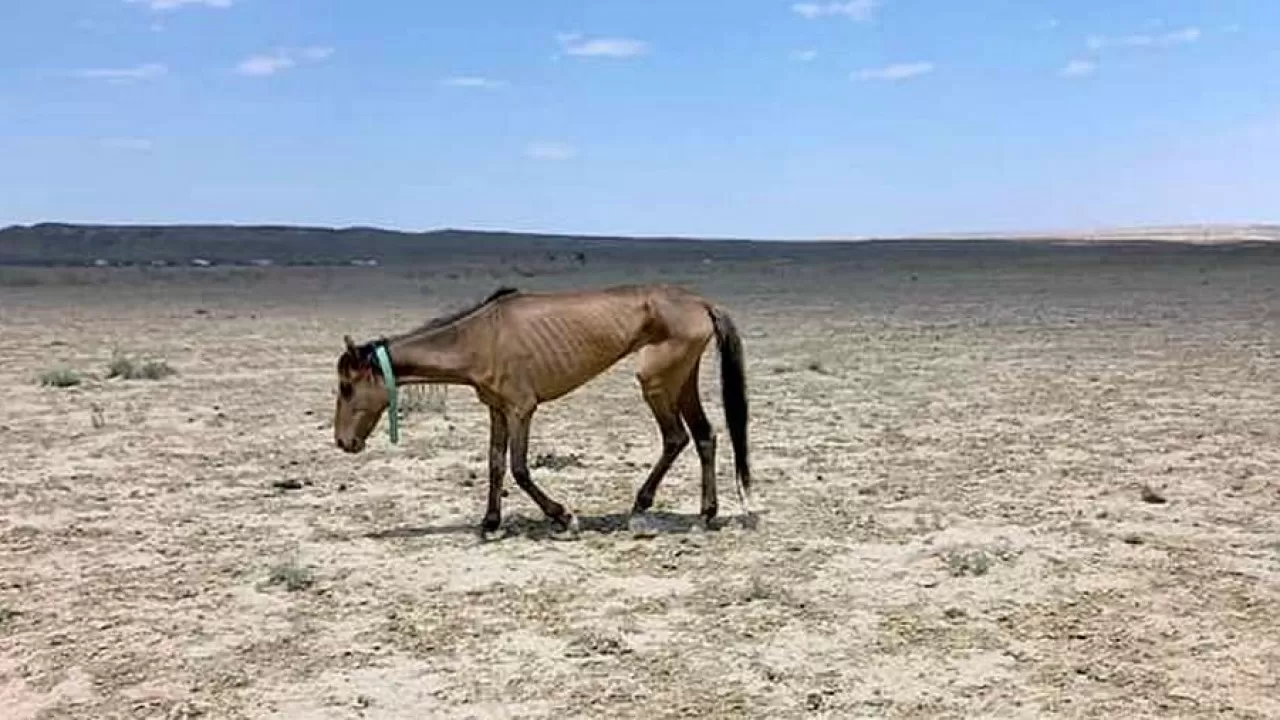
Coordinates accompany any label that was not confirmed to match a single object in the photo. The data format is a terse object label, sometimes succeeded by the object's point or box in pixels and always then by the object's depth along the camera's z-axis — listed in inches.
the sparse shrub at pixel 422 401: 581.9
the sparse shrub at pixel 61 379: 690.2
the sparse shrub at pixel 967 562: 306.7
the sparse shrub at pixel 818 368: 719.1
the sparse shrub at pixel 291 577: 307.0
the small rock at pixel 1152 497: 375.2
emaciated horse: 350.0
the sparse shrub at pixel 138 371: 724.7
